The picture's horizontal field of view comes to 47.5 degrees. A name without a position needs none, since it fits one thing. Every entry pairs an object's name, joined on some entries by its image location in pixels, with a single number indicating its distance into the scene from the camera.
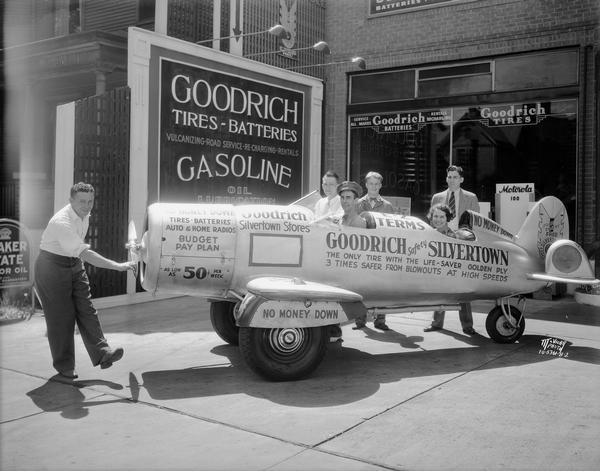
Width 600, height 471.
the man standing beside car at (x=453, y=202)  7.84
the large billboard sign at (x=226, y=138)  10.38
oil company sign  8.52
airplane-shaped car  5.61
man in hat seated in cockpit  6.39
